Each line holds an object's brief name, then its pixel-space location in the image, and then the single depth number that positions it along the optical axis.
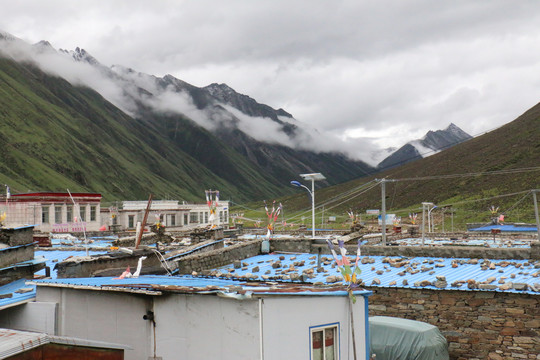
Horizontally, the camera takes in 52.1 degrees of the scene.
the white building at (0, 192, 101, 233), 65.19
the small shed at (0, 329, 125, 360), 9.88
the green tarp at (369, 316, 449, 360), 17.05
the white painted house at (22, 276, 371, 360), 11.36
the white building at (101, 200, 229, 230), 85.25
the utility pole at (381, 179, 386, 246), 30.97
